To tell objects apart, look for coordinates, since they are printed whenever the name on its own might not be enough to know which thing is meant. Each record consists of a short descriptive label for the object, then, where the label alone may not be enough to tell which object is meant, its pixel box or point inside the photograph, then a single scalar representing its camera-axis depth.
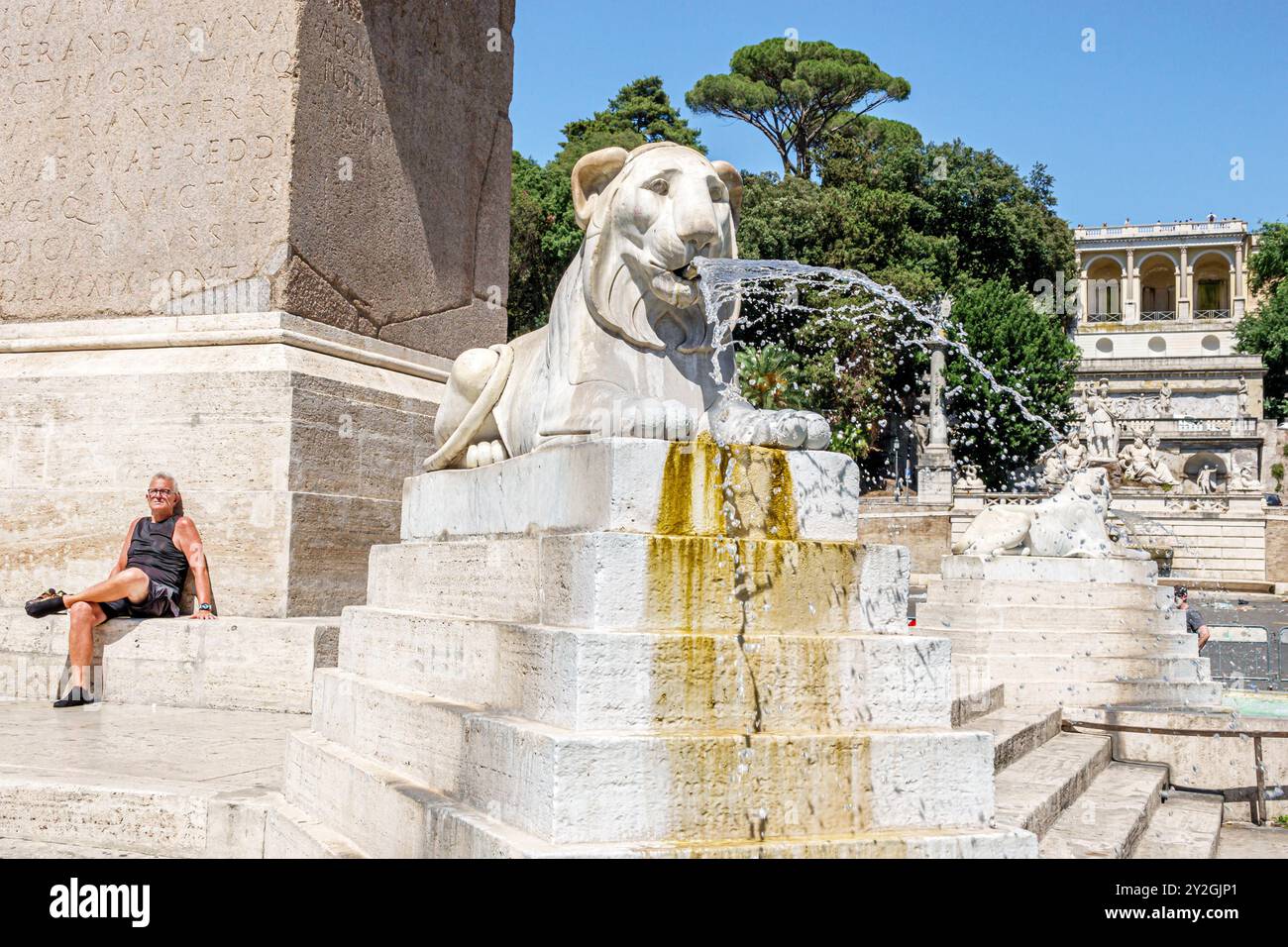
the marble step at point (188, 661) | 6.57
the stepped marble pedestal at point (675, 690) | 3.16
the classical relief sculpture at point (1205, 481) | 44.61
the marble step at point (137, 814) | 4.40
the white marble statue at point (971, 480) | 38.88
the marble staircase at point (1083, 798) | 4.74
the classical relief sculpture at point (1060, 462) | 39.78
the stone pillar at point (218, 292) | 7.20
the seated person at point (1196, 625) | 12.30
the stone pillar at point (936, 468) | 38.97
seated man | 6.73
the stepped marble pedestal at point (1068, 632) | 8.80
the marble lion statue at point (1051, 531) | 9.52
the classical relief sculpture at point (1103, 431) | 45.53
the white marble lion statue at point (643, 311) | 3.94
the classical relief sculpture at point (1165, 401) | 54.44
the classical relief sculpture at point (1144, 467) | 43.88
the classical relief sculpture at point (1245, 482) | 41.31
